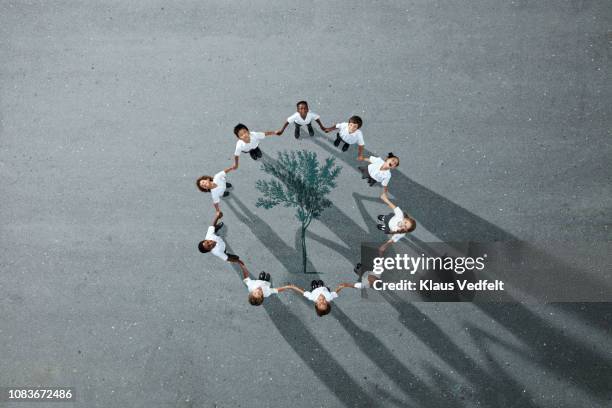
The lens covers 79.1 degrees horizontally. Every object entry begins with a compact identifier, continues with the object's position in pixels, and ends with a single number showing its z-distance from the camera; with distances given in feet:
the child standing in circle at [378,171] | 15.79
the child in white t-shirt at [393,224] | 14.94
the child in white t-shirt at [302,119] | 15.00
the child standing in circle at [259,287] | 14.79
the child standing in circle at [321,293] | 14.73
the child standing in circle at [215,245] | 14.76
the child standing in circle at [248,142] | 14.99
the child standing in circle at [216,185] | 14.74
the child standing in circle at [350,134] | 15.34
